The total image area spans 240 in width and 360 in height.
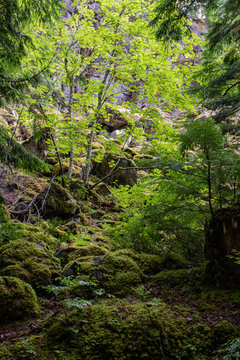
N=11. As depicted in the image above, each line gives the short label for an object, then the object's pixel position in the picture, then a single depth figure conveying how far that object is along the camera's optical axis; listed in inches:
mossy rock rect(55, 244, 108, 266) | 179.1
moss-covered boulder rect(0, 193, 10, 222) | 187.8
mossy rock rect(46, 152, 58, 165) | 444.8
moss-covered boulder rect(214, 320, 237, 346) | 89.6
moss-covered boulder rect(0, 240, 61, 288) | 134.5
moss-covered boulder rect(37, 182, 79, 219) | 281.5
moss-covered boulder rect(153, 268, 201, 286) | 150.4
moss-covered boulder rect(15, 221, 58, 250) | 181.9
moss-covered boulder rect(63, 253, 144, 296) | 141.8
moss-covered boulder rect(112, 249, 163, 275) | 178.2
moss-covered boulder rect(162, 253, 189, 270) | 182.7
